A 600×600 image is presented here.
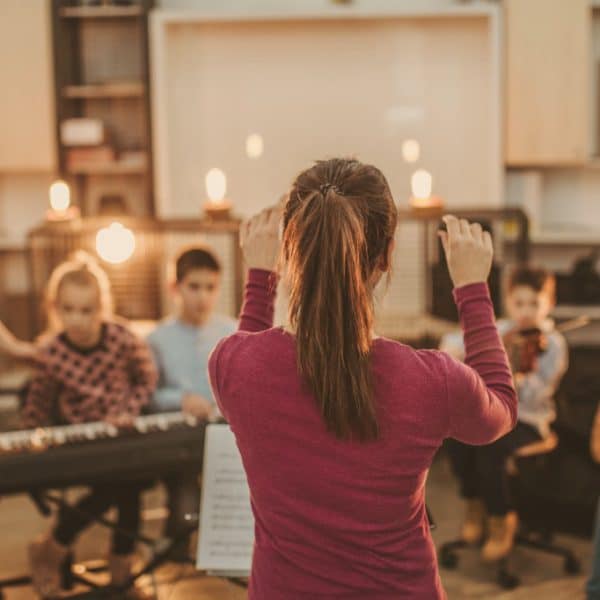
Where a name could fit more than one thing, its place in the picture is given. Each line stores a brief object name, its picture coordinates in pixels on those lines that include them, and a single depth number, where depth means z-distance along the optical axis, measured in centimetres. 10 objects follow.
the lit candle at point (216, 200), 275
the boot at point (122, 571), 270
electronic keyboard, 225
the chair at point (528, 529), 295
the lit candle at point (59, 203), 293
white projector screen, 476
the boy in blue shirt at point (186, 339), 291
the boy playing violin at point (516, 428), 292
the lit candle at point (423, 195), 285
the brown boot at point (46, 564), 267
